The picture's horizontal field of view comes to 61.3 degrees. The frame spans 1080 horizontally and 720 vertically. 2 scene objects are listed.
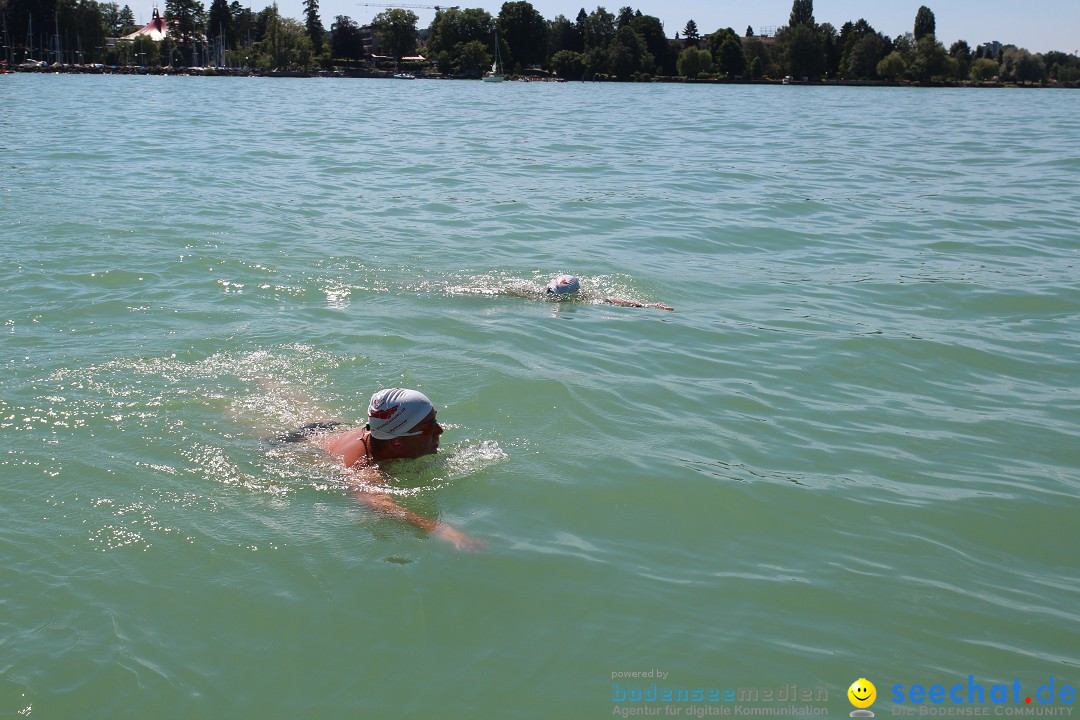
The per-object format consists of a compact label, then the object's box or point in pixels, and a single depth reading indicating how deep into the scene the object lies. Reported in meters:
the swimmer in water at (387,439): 5.89
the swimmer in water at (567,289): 10.46
